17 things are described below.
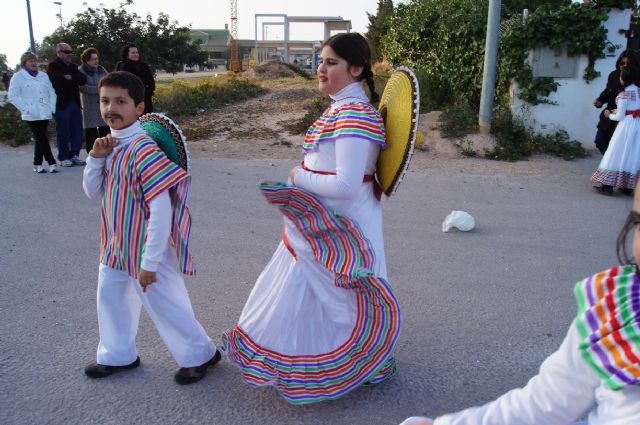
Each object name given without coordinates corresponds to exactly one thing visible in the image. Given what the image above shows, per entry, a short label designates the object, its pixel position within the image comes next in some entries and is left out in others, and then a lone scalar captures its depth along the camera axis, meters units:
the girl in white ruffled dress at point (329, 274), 2.57
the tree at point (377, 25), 23.52
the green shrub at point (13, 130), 10.85
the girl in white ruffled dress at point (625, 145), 7.04
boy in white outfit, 2.72
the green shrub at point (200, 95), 15.02
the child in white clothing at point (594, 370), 1.25
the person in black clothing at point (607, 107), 7.41
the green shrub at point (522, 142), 9.49
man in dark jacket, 8.74
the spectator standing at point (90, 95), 8.86
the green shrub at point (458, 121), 10.26
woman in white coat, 8.24
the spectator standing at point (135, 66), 9.48
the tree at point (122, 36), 21.00
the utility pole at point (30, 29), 20.72
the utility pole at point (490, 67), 9.45
